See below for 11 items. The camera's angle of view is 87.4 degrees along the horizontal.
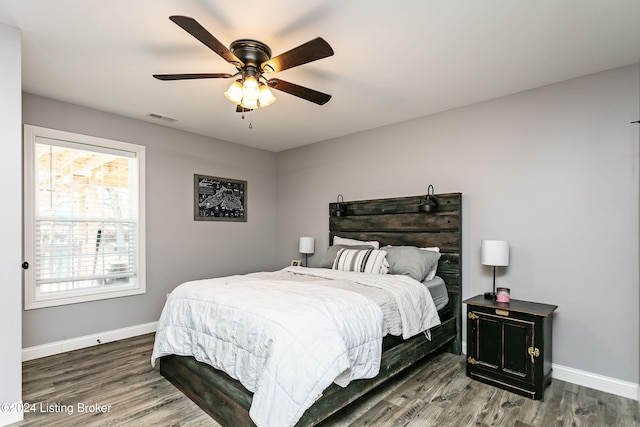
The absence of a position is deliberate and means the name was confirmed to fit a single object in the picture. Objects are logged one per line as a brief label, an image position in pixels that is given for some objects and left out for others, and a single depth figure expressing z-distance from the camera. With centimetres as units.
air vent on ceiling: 392
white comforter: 182
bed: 211
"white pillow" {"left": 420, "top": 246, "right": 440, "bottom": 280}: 346
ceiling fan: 200
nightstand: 262
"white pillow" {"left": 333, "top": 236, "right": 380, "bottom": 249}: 406
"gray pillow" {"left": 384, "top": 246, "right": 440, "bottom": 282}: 330
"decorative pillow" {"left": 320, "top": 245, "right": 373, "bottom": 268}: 401
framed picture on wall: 466
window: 337
